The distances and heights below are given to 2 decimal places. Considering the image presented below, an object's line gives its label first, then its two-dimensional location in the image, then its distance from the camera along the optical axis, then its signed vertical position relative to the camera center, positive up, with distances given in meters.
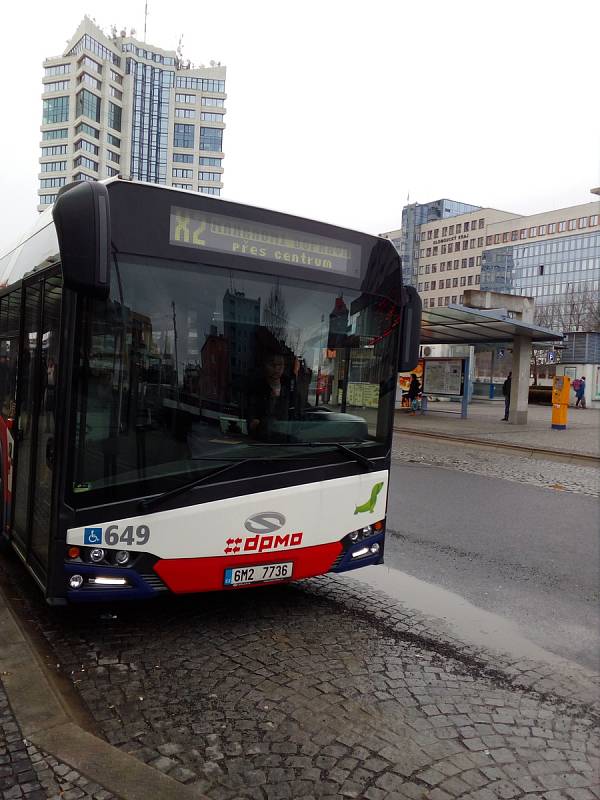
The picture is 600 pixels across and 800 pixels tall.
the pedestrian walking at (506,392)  25.19 -0.23
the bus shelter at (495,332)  20.33 +1.82
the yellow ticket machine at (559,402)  21.08 -0.41
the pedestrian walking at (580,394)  37.47 -0.20
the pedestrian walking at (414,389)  27.48 -0.30
